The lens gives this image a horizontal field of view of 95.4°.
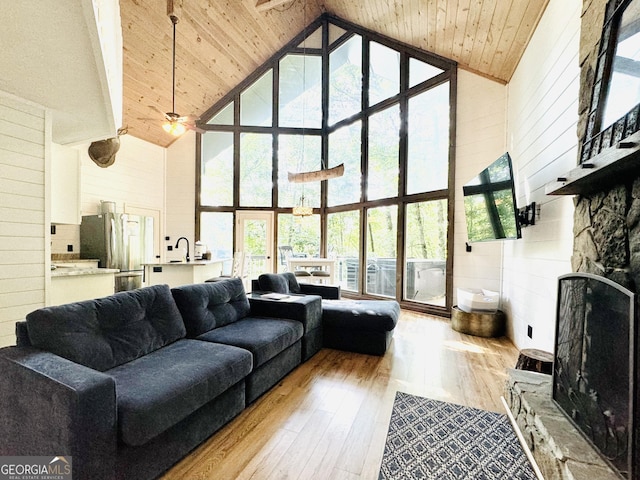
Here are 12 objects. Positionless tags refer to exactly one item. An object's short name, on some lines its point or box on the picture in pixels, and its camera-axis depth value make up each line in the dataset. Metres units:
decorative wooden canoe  4.62
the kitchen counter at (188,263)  4.36
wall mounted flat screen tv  2.90
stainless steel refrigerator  4.83
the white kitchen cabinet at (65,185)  3.69
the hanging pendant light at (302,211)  5.36
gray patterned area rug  1.59
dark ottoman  3.17
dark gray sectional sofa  1.25
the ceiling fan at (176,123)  3.75
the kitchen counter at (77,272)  3.03
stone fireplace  1.27
